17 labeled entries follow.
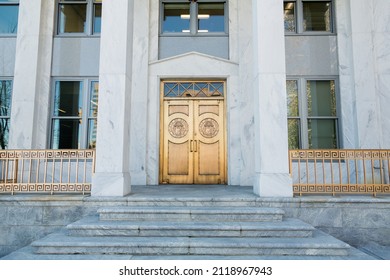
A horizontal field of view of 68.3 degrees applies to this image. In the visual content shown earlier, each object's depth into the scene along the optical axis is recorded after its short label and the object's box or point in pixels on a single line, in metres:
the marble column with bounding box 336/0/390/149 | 8.84
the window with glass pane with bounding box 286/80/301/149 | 9.50
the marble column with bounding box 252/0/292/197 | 6.40
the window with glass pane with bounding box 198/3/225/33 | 10.10
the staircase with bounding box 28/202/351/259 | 4.27
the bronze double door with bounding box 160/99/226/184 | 9.64
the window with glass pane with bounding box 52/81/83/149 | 9.63
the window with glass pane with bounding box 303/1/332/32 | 9.84
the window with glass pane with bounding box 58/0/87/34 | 10.08
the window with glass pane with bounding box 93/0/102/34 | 10.10
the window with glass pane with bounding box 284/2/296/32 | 9.89
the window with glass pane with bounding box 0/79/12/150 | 9.57
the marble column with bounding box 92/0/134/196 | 6.53
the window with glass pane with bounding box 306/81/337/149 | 9.43
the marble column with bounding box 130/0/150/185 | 9.34
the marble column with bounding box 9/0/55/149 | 9.19
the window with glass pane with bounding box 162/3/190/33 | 10.13
